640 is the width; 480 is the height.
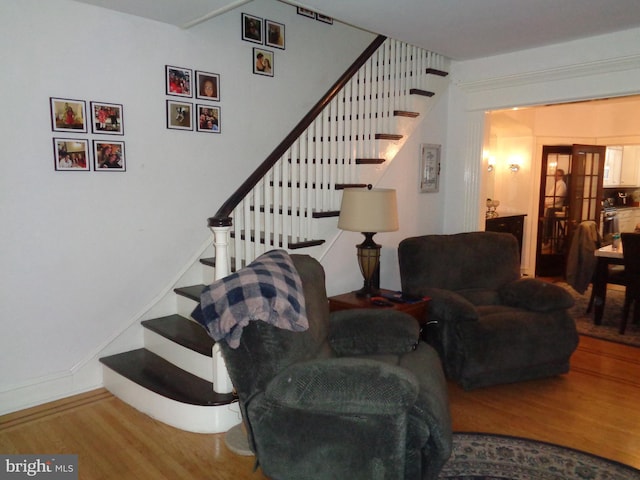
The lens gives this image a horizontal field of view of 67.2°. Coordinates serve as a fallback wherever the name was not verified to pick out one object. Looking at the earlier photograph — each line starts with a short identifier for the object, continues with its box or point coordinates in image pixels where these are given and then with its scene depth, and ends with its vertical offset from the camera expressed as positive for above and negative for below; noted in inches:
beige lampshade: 119.0 -7.9
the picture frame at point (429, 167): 163.6 +4.1
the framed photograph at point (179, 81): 129.3 +25.7
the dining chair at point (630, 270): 161.0 -29.5
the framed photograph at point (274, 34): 151.6 +45.4
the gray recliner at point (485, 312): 122.2 -35.4
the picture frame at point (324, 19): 166.4 +55.3
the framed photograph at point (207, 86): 135.6 +25.7
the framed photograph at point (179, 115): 130.8 +16.6
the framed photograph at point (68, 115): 111.3 +13.8
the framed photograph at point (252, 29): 145.7 +45.1
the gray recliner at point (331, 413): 72.9 -36.4
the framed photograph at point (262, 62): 149.3 +35.9
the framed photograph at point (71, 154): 112.8 +4.9
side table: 122.0 -32.3
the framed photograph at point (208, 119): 137.2 +16.6
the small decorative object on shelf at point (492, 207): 242.5 -13.7
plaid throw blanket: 75.4 -20.3
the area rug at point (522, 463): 88.8 -53.7
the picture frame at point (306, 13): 160.1 +55.0
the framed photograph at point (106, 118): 117.3 +13.9
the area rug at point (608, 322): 164.2 -52.4
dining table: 174.4 -34.4
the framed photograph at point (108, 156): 118.9 +4.7
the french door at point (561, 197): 258.7 -8.7
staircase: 105.7 -8.9
